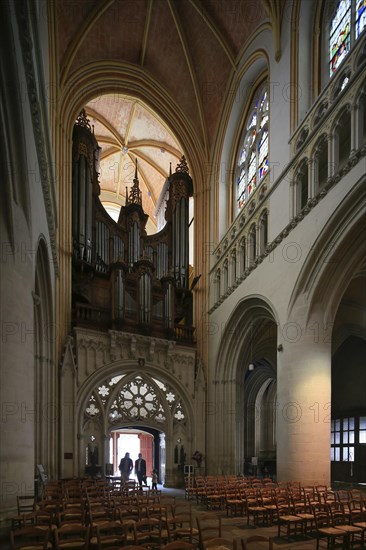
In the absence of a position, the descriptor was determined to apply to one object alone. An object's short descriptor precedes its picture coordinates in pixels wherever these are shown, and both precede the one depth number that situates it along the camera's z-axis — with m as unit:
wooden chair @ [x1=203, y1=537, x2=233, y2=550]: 5.57
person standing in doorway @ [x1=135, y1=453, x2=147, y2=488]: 17.36
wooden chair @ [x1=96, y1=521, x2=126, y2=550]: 6.03
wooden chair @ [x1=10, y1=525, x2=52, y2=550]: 5.63
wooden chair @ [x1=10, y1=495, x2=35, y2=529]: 7.14
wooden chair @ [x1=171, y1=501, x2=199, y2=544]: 6.71
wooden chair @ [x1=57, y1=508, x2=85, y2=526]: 7.47
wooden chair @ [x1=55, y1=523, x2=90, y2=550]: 5.77
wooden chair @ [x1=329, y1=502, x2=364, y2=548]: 7.15
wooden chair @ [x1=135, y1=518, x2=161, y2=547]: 6.48
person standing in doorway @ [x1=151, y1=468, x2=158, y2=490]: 16.59
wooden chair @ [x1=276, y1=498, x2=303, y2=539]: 8.11
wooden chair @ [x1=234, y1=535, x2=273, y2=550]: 5.23
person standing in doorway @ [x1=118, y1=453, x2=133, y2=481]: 17.89
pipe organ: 19.12
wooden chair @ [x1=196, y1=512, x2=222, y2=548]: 5.72
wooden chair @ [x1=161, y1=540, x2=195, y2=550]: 5.19
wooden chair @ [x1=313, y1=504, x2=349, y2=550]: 6.96
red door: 22.73
